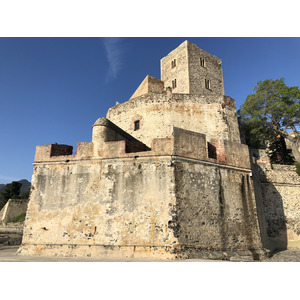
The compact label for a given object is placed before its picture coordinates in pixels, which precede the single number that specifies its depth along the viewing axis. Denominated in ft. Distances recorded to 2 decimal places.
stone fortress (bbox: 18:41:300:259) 26.73
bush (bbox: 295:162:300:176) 55.31
